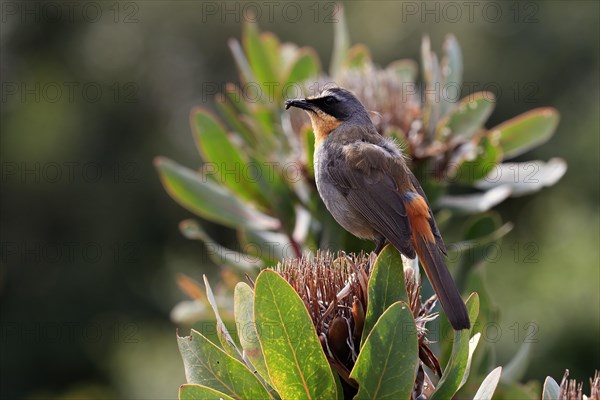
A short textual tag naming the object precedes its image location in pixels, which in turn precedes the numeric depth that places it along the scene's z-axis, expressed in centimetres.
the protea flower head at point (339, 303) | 534
